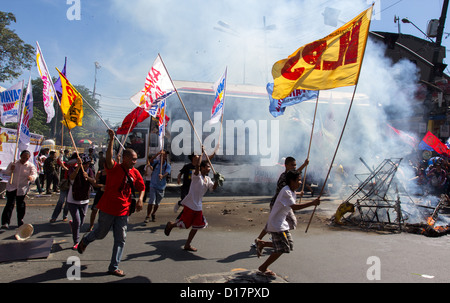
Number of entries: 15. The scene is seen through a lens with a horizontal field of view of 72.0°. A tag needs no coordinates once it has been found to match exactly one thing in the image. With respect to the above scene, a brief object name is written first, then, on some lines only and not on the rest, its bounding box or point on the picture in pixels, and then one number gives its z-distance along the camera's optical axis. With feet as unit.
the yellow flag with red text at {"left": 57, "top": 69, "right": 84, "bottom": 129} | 16.71
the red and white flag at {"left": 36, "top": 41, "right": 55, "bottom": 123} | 17.94
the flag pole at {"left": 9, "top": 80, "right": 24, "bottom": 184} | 25.10
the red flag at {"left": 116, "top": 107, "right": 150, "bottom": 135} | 25.49
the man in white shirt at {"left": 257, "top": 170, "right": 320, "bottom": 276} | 12.33
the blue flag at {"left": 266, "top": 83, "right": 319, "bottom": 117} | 21.70
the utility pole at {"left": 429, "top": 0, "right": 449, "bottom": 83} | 38.22
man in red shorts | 16.12
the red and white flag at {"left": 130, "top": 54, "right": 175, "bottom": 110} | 19.66
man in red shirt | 12.33
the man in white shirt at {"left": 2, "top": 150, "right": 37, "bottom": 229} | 18.92
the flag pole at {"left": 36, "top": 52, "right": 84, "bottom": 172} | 16.44
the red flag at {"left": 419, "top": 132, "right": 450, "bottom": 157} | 32.27
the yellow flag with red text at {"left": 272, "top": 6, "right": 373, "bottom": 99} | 13.90
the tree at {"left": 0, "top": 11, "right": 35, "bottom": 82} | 66.59
